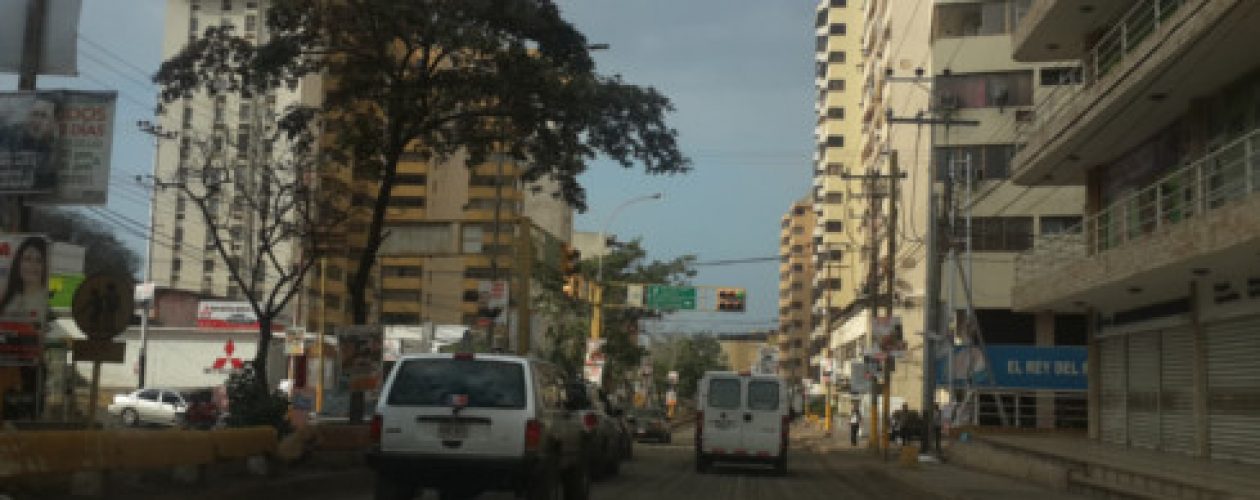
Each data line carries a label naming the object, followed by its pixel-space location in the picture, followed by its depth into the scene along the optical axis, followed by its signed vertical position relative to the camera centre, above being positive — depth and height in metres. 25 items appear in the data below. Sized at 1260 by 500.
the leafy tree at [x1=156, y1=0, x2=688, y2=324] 18.72 +4.70
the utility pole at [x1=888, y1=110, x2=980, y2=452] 31.69 +1.53
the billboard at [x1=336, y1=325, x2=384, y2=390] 19.67 +0.03
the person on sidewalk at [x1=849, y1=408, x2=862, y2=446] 47.41 -2.23
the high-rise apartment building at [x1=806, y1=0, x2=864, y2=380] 108.75 +22.44
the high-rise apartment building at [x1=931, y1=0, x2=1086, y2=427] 51.03 +9.23
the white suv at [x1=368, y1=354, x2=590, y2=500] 12.31 -0.73
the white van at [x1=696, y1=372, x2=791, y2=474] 26.19 -1.16
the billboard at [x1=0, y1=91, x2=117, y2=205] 12.62 +2.21
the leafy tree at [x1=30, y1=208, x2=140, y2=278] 62.66 +6.78
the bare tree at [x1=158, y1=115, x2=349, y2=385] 21.88 +3.41
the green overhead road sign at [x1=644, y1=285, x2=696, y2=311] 49.22 +2.98
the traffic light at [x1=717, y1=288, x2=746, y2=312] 49.72 +2.92
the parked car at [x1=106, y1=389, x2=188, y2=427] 41.50 -2.04
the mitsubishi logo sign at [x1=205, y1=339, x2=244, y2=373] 43.47 -0.35
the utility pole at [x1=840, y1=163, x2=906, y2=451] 34.62 +2.90
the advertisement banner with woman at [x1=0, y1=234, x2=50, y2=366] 12.12 +0.50
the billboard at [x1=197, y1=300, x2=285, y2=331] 58.81 +1.86
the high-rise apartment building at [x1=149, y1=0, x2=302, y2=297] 89.44 +12.50
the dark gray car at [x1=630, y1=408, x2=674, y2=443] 48.81 -2.52
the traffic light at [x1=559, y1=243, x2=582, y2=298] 33.53 +3.00
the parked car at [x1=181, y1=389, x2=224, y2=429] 31.53 -1.73
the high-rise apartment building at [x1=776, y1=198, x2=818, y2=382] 155.00 +10.53
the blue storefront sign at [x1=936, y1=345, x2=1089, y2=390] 37.38 +0.31
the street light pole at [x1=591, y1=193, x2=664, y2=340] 47.20 +2.42
